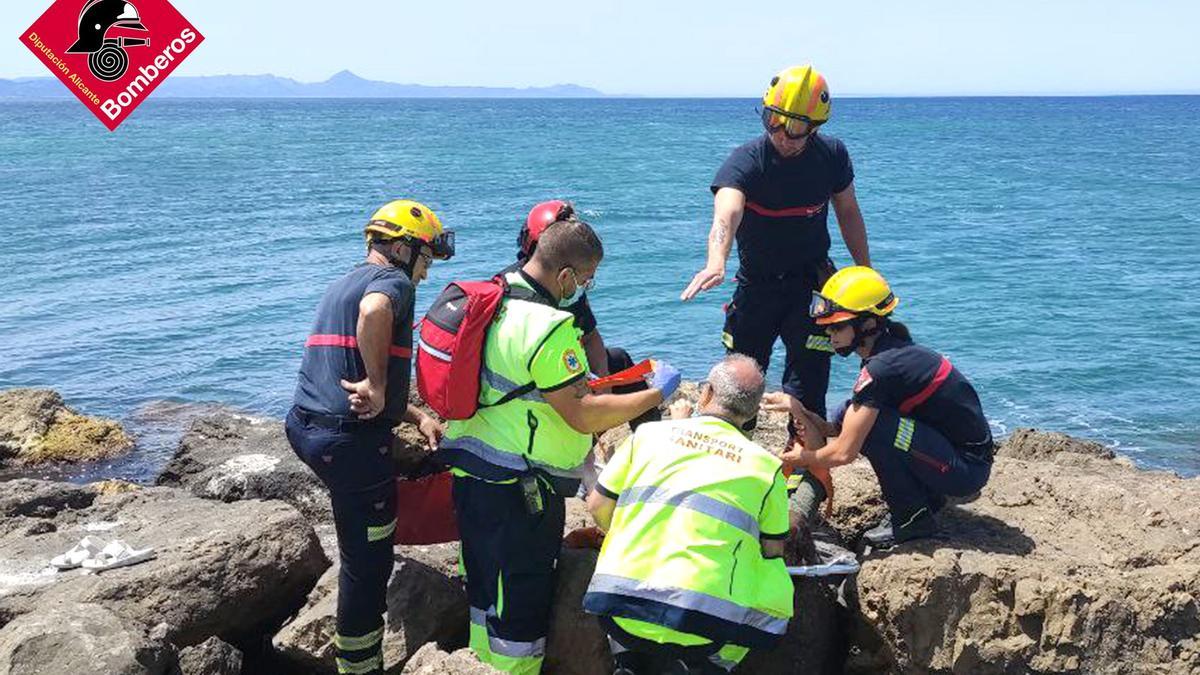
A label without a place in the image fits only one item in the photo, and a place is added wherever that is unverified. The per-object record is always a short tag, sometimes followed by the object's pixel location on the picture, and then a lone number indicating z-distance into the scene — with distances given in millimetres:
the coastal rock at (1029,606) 5781
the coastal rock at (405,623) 6383
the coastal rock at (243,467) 10344
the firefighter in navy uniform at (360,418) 6000
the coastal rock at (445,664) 5070
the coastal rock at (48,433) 13695
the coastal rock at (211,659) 5984
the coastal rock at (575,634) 5988
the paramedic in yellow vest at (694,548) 5094
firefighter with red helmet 6539
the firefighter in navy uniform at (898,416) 6309
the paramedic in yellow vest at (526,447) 5766
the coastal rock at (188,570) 6352
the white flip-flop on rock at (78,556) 6863
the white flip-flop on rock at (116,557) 6762
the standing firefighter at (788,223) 7297
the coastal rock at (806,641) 6074
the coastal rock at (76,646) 5305
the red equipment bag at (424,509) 6617
